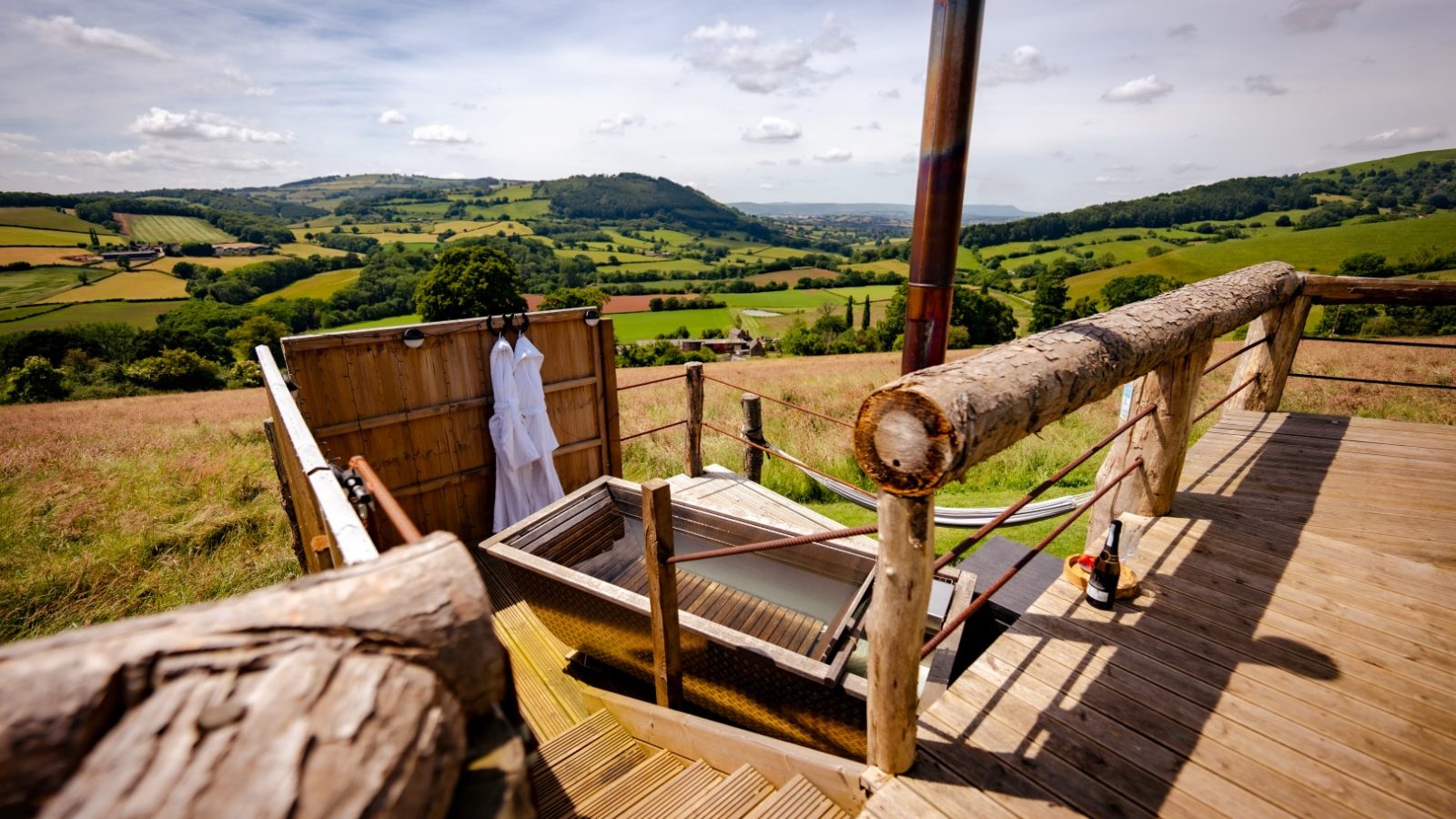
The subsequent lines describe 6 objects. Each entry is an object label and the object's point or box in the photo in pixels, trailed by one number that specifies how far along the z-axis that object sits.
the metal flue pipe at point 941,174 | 2.99
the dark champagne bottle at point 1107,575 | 2.57
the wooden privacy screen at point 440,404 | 4.34
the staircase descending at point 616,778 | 2.10
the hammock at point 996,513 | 5.64
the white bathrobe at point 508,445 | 4.93
